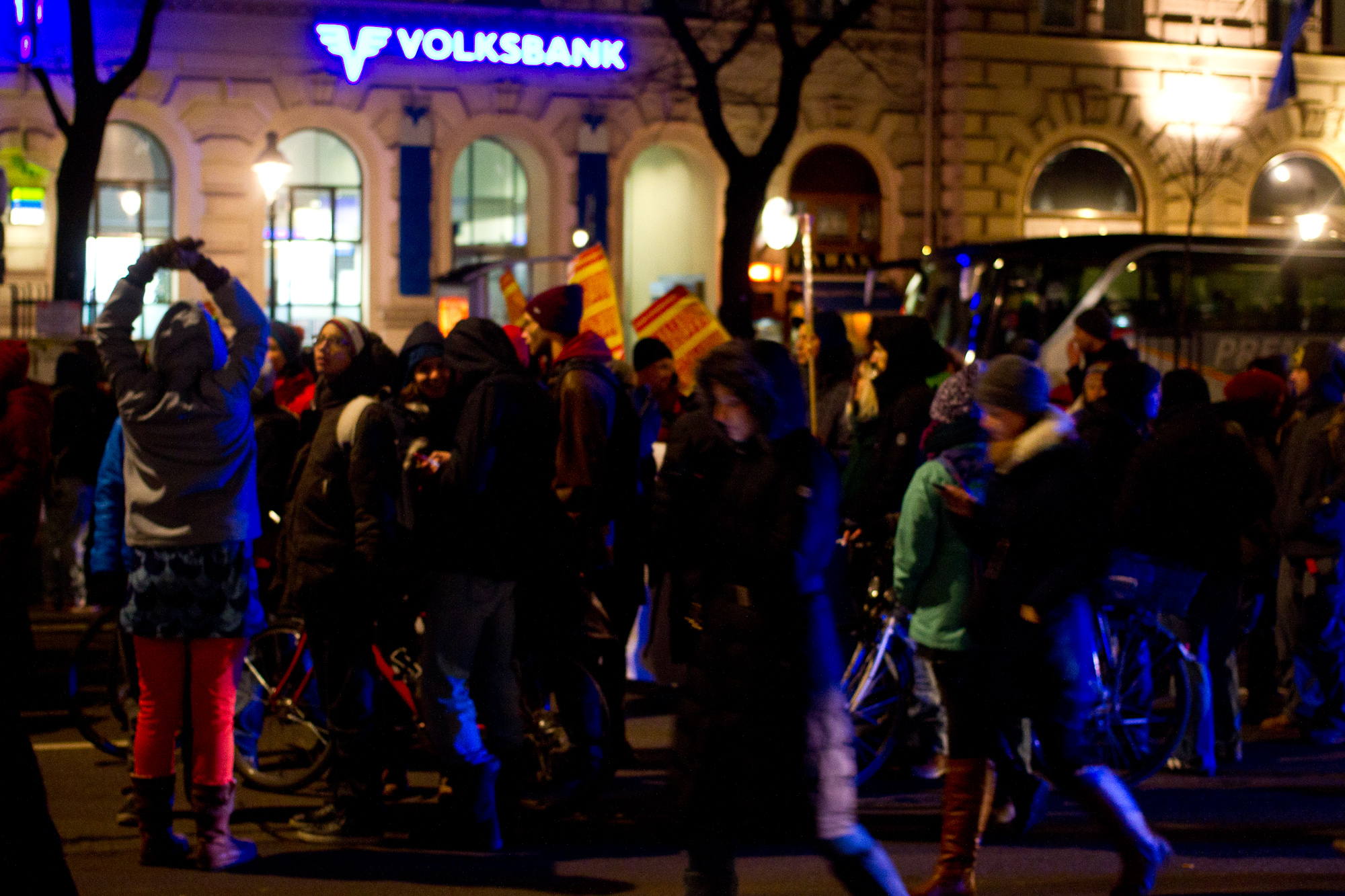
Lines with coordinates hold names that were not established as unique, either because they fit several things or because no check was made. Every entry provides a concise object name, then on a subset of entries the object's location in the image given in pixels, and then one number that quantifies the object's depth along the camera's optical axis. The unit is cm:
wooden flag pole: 922
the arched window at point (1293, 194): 2936
